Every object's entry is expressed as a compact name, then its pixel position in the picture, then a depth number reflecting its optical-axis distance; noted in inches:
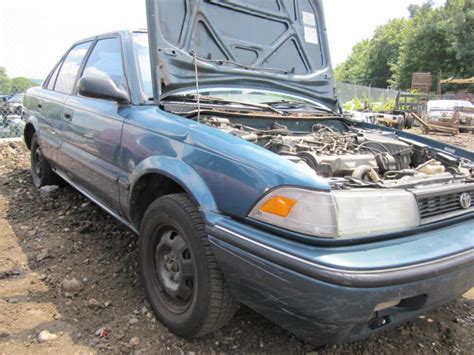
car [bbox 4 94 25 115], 347.3
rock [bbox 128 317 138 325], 96.0
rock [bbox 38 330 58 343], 88.6
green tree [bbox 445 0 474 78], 1462.8
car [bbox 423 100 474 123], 671.0
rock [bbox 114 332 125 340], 90.8
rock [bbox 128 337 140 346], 89.0
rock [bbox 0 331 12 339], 89.3
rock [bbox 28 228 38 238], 141.9
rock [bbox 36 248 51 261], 125.0
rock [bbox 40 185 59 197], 179.8
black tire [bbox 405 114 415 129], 263.1
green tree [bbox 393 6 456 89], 1598.2
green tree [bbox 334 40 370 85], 2504.9
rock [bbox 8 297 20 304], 103.0
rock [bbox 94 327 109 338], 91.1
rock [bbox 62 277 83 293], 107.7
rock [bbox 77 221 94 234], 144.4
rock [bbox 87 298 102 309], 101.5
